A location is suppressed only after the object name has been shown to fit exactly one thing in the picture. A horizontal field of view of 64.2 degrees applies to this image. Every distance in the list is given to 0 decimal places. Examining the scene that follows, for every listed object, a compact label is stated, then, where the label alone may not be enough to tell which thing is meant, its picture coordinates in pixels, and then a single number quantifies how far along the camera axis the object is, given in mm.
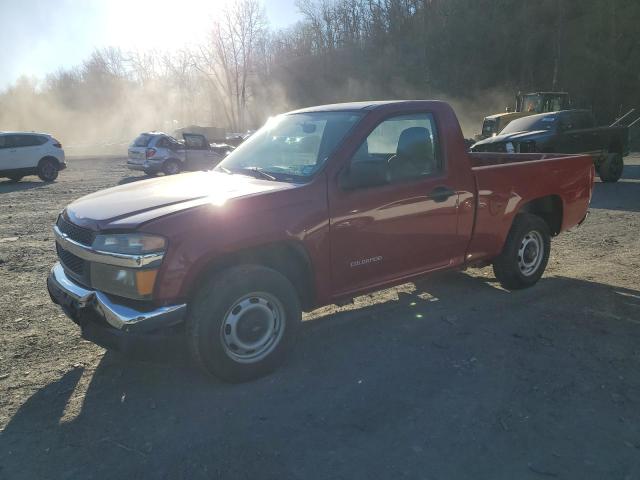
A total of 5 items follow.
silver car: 18922
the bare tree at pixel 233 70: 57531
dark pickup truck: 13148
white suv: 17608
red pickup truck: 3203
